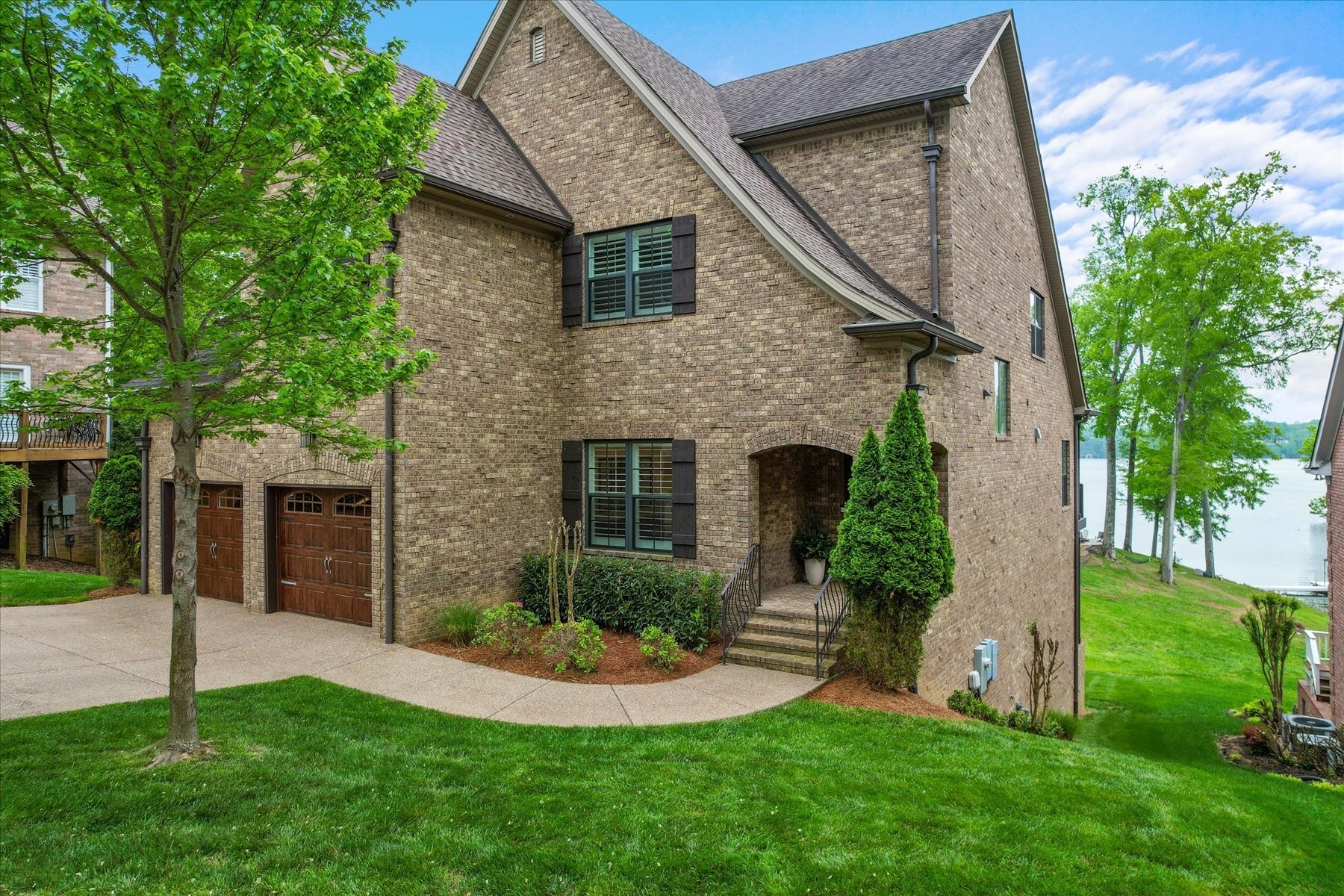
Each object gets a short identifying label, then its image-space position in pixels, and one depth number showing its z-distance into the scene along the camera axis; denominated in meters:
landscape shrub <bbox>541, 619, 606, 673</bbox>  9.36
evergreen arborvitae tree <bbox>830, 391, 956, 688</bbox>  8.59
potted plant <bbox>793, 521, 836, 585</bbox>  11.92
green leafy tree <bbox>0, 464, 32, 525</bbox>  15.66
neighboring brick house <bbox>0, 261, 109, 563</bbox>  19.67
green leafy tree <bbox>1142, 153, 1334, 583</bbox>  27.77
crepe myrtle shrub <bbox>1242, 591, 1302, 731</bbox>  14.03
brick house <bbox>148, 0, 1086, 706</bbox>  10.45
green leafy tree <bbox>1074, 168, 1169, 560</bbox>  32.91
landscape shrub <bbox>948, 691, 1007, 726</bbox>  9.66
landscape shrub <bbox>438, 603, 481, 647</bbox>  10.52
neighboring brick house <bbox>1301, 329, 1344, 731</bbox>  12.92
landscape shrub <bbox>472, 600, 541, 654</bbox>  10.14
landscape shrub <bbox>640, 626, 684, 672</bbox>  9.45
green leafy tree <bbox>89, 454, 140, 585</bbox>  15.14
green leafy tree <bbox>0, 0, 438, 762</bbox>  5.30
